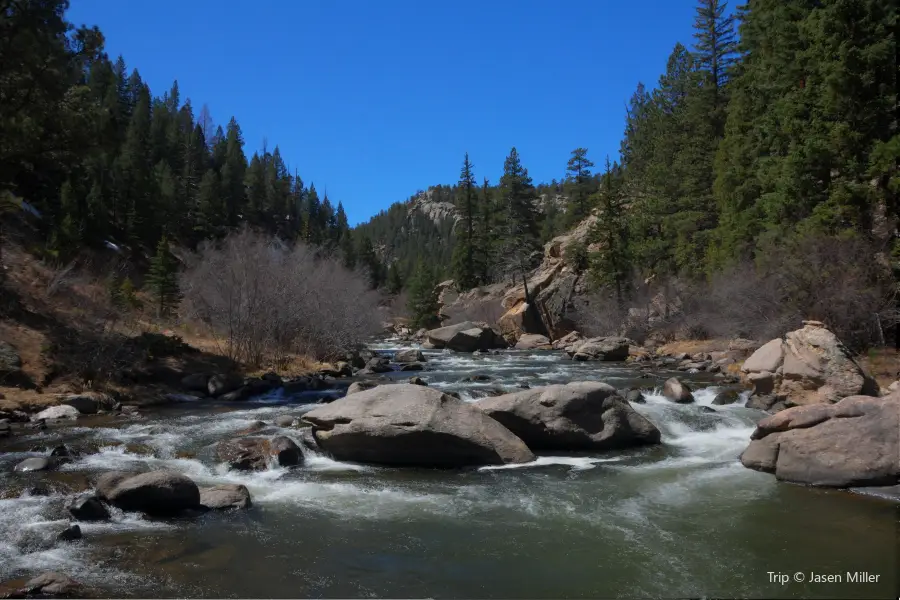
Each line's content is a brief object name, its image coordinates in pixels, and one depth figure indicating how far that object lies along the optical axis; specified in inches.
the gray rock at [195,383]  824.3
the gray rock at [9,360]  689.0
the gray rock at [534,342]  1775.6
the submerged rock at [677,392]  706.2
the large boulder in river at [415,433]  457.1
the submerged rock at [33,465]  419.8
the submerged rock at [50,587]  239.9
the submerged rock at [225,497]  362.6
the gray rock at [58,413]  608.1
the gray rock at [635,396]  687.7
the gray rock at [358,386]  694.5
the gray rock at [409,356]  1360.6
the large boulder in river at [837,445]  384.8
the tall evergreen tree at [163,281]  1677.3
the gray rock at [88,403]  650.2
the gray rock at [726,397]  681.6
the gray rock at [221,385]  815.7
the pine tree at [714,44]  1802.4
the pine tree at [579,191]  2655.0
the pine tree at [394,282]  3440.0
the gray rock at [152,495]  349.7
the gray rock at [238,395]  784.3
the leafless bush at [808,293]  753.6
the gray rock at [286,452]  461.4
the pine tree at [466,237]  2674.7
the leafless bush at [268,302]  988.6
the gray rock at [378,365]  1177.4
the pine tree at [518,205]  2667.3
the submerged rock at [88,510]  331.6
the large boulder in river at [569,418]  503.5
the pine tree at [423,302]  2428.6
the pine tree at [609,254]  1786.4
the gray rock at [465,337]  1706.4
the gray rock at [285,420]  572.1
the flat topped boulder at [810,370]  545.6
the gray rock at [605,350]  1322.6
